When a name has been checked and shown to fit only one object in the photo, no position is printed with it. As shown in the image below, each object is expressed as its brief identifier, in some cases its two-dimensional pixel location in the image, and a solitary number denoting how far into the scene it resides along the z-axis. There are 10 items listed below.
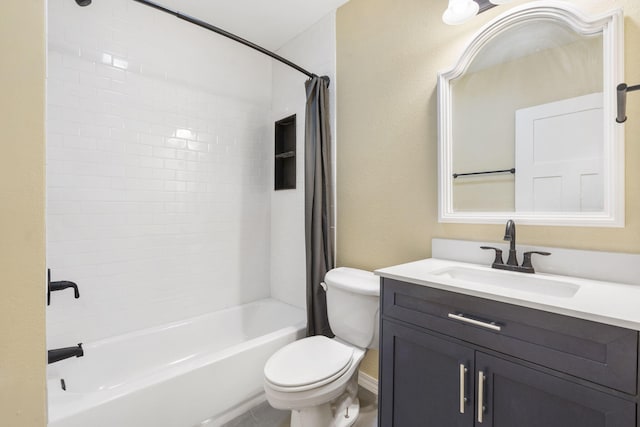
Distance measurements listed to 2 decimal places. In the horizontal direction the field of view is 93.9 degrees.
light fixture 1.36
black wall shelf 2.48
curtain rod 1.44
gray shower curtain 1.99
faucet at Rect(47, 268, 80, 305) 1.30
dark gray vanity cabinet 0.77
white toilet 1.31
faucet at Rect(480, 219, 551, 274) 1.23
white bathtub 1.26
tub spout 1.23
